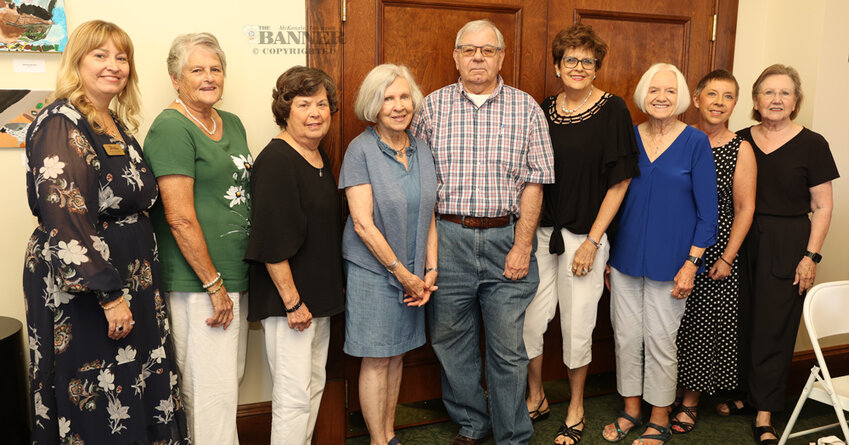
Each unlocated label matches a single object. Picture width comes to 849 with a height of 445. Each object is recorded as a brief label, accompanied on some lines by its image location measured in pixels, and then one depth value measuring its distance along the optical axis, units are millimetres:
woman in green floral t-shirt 1865
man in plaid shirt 2268
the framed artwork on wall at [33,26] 1973
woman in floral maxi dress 1609
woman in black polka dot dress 2521
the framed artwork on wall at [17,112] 2021
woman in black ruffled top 2379
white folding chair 2148
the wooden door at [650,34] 2857
